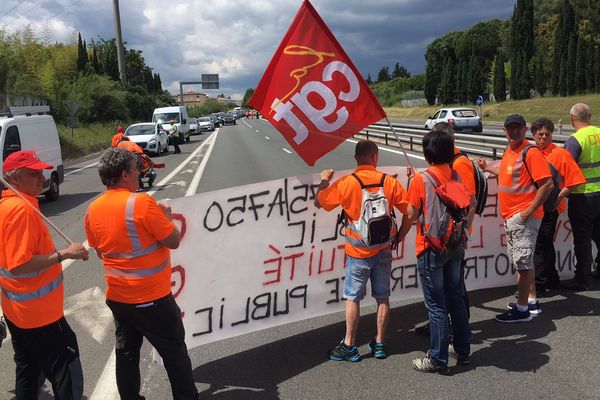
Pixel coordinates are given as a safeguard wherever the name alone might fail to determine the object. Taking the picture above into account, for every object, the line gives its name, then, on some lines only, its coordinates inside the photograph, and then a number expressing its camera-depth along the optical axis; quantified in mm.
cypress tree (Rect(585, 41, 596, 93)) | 46188
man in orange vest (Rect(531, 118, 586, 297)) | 4883
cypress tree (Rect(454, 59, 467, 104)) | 66375
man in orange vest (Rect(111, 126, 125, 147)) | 13916
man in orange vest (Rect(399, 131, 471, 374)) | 3607
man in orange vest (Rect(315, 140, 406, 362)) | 3727
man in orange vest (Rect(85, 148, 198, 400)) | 2820
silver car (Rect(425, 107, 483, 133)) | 26703
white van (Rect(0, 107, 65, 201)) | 11133
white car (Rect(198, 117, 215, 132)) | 53144
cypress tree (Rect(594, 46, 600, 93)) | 45219
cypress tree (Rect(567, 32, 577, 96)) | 48062
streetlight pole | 49812
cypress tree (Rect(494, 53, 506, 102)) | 58344
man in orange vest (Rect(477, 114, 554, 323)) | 4359
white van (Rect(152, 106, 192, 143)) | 33312
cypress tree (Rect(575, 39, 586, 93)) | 47000
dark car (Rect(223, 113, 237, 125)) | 74000
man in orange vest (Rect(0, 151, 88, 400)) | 2727
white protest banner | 3959
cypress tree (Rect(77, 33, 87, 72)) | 51594
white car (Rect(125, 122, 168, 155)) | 24000
